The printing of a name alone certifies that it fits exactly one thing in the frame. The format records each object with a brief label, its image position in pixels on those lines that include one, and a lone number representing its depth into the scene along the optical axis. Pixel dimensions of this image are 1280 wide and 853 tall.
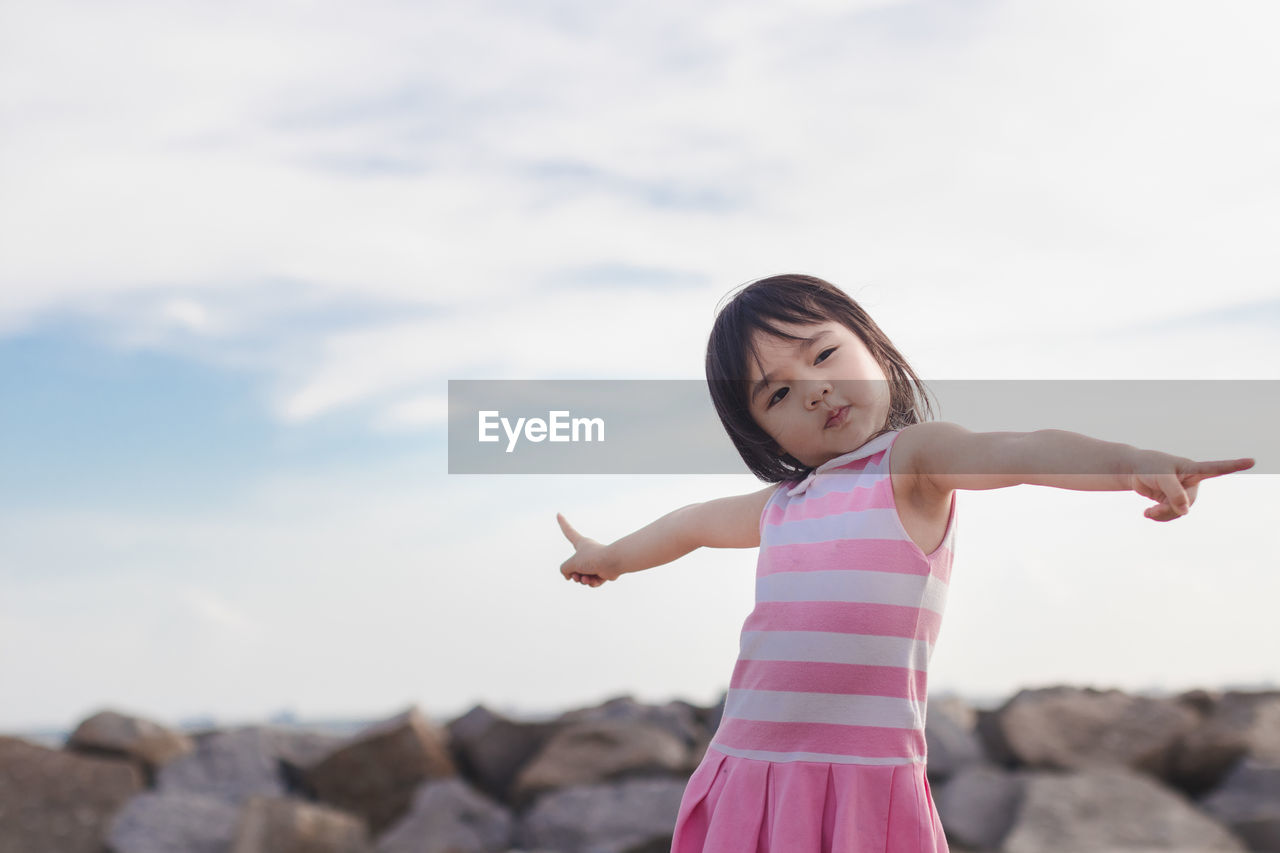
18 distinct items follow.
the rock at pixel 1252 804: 4.11
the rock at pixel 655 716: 5.10
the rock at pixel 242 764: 5.21
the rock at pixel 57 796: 4.97
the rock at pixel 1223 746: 4.62
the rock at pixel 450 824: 4.55
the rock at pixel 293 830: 4.48
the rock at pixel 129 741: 5.38
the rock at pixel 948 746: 4.70
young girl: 1.52
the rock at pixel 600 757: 4.75
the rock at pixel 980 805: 4.29
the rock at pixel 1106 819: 4.07
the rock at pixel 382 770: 5.00
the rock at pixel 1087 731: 4.64
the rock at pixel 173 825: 4.74
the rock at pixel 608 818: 4.30
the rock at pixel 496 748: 5.14
